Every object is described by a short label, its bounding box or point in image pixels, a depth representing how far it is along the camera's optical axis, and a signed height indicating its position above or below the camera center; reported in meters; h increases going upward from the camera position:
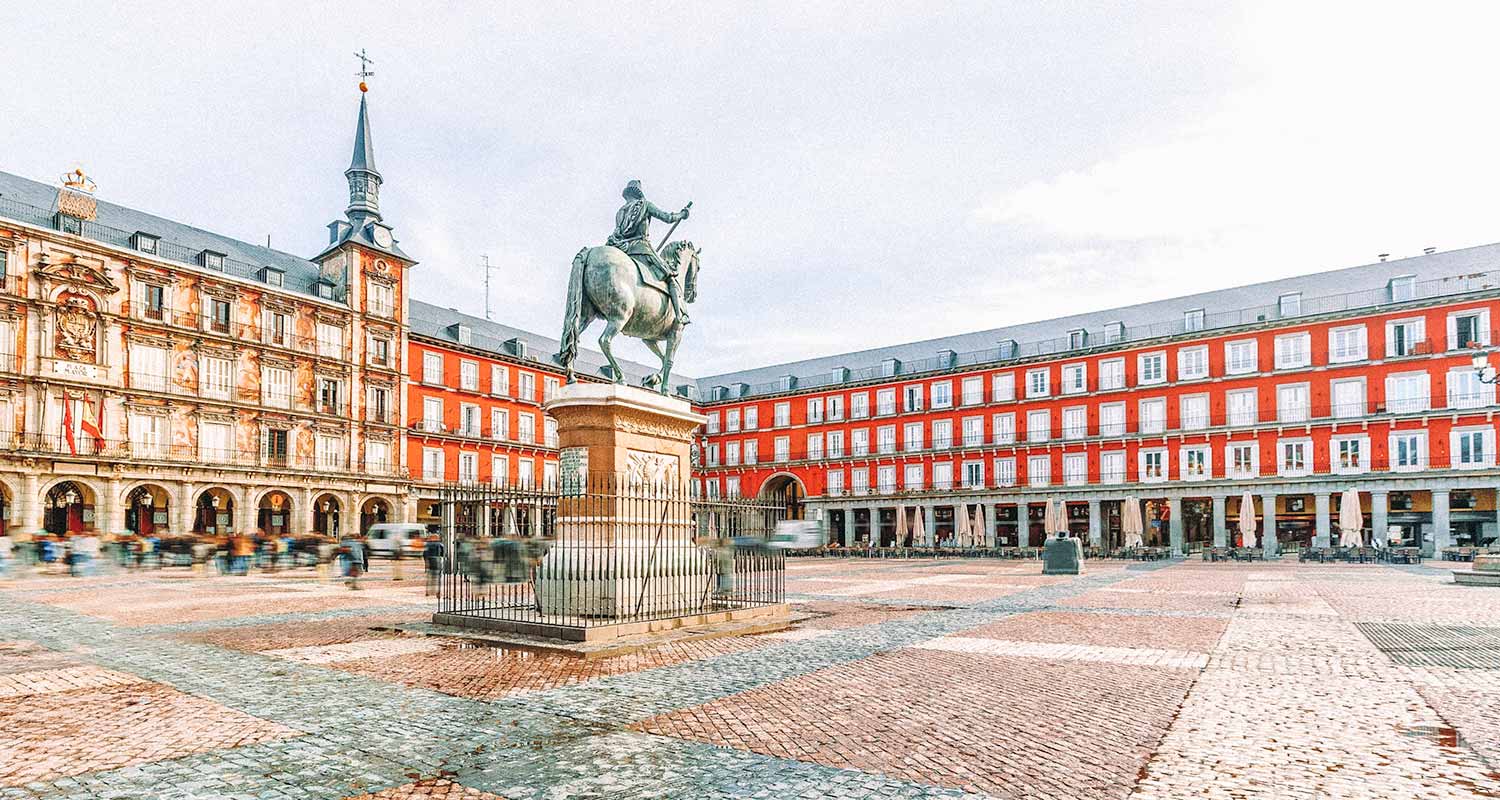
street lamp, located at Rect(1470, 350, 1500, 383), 16.48 +1.46
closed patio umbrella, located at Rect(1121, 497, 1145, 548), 36.72 -3.06
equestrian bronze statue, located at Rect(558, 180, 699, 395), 10.98 +2.11
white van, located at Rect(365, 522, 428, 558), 31.47 -3.13
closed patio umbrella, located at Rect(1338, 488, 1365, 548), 32.50 -2.73
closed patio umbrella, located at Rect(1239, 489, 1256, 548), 34.75 -2.94
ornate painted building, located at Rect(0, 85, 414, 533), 33.00 +3.57
